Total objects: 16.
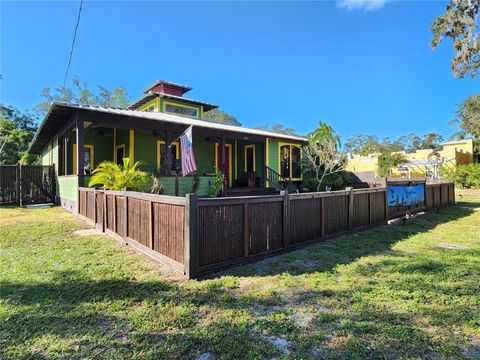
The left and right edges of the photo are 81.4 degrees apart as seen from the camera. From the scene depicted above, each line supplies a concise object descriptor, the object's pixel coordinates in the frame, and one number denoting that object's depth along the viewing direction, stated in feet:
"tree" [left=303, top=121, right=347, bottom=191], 48.35
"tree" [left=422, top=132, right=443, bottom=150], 188.65
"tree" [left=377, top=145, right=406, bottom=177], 84.33
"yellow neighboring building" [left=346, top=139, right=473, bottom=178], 84.58
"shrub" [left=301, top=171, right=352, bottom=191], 52.31
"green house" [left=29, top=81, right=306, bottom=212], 34.78
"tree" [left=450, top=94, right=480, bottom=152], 79.08
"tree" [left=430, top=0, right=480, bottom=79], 40.75
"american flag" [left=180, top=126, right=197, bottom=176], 21.98
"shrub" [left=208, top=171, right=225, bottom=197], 39.45
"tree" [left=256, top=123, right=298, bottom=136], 225.52
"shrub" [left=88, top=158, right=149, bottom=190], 26.00
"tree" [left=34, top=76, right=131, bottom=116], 112.16
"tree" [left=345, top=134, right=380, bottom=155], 142.92
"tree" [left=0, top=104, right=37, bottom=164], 81.51
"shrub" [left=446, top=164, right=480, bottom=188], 72.85
